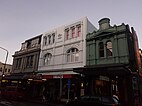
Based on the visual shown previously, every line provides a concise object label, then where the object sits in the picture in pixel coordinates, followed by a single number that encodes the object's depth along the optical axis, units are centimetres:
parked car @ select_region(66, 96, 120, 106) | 728
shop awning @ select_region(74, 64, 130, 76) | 985
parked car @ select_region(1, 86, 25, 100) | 1426
